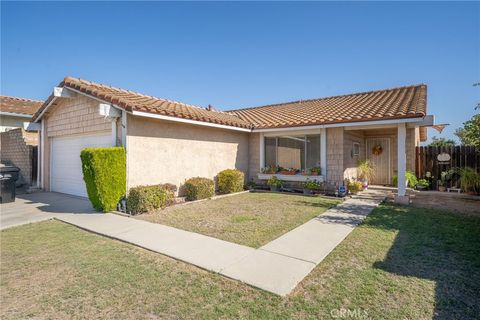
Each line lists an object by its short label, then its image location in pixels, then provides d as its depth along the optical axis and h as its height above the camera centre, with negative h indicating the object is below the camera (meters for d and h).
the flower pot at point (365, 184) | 12.41 -1.13
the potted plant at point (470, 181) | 10.20 -0.79
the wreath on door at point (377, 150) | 13.82 +0.65
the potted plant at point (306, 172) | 11.67 -0.52
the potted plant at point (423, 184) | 12.12 -1.13
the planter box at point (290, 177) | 11.38 -0.78
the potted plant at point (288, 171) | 12.27 -0.50
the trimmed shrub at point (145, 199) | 7.77 -1.24
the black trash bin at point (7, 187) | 9.50 -1.06
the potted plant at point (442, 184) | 11.65 -1.06
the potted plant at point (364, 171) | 12.43 -0.49
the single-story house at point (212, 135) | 8.77 +1.16
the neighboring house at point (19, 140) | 13.38 +1.11
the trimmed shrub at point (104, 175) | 7.67 -0.46
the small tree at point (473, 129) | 9.32 +1.28
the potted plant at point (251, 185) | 13.17 -1.30
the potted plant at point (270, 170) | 12.81 -0.46
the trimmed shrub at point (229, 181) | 11.69 -0.96
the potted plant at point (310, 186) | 11.23 -1.13
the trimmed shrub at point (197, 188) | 9.92 -1.12
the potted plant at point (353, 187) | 10.87 -1.13
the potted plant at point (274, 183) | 12.35 -1.11
